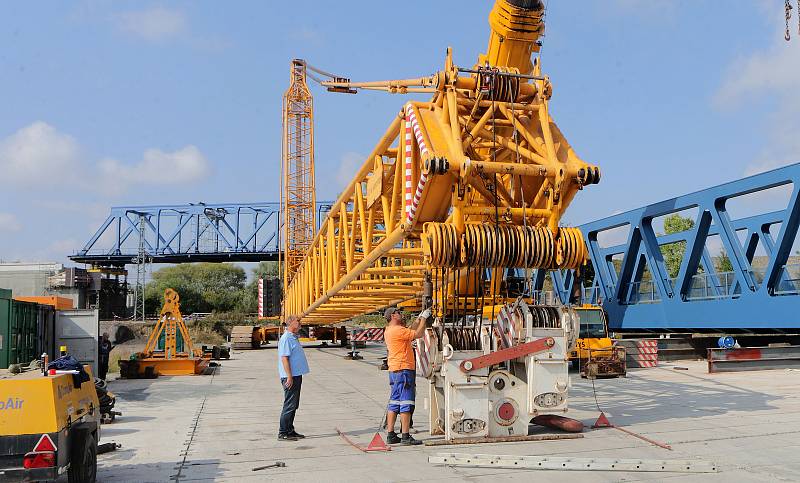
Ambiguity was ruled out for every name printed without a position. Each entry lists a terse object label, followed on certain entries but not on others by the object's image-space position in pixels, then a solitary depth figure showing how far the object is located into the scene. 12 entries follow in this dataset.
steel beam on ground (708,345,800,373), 18.97
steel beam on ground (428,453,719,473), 7.08
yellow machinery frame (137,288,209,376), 20.81
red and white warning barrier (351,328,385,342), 28.28
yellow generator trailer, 5.61
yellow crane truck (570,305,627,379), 18.04
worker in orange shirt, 8.77
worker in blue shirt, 9.26
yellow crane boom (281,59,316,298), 44.62
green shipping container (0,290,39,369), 15.50
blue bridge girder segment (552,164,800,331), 20.12
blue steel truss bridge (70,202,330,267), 94.56
